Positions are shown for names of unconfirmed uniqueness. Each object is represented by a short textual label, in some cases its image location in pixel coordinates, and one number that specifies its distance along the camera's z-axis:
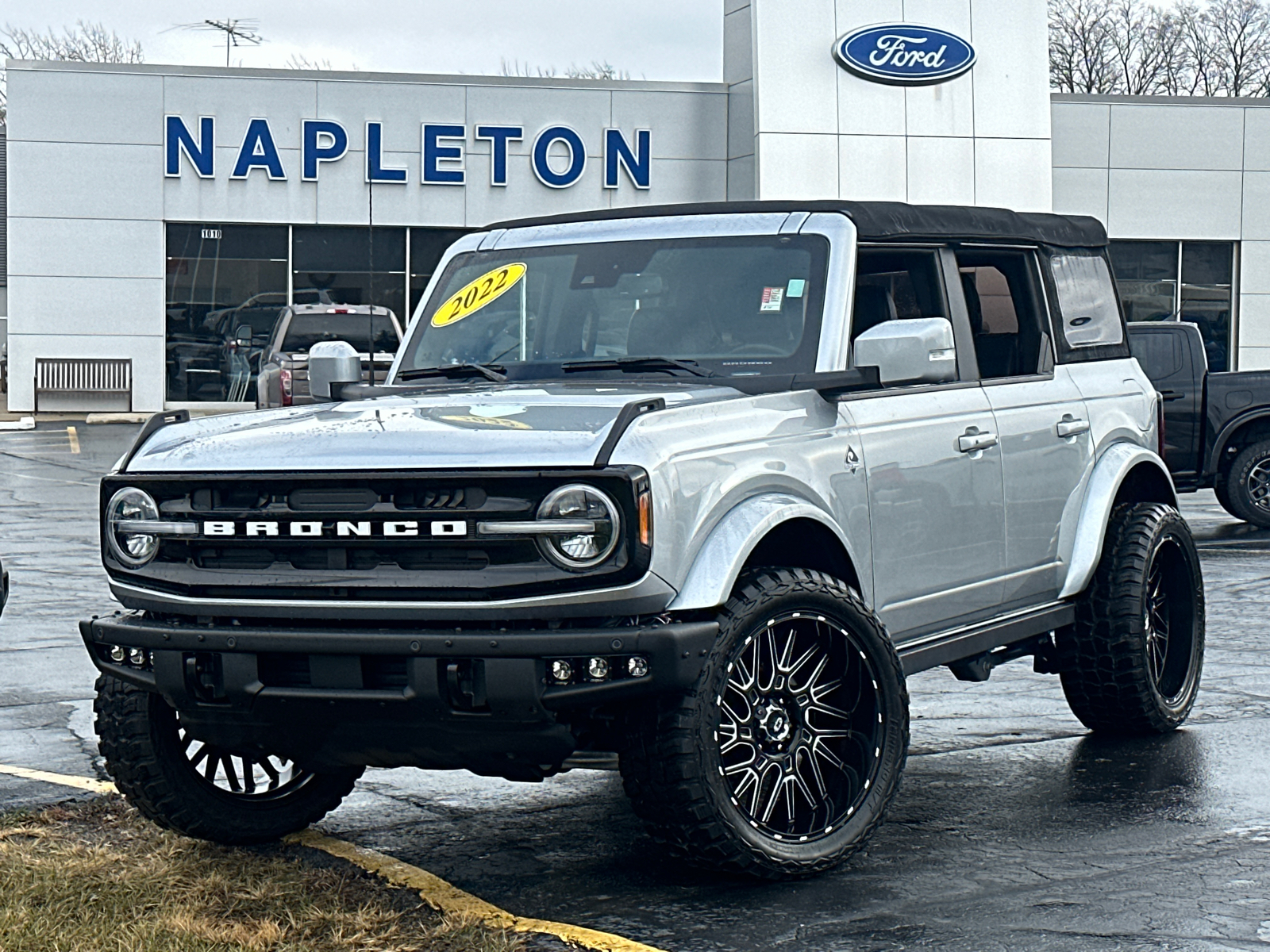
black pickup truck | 15.73
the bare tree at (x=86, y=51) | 67.94
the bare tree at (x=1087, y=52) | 64.25
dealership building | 29.64
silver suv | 4.57
